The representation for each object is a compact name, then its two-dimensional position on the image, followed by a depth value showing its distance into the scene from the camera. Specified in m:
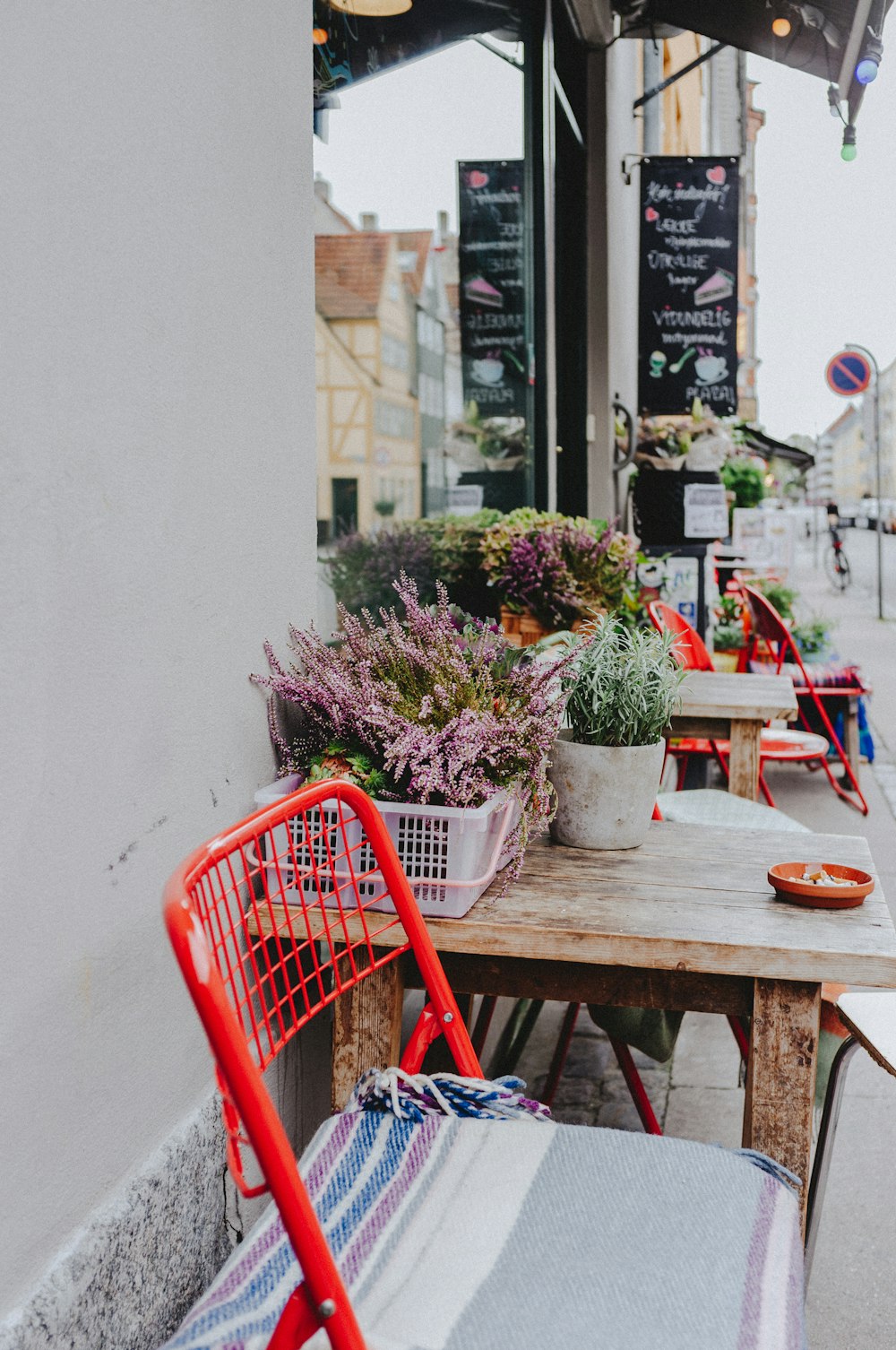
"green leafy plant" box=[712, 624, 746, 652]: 7.80
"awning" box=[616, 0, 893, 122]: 5.32
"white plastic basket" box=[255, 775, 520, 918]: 1.88
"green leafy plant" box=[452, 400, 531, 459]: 4.44
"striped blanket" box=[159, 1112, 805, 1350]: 1.22
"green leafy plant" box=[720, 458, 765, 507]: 10.04
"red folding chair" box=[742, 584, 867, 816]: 6.12
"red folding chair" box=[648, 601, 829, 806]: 4.73
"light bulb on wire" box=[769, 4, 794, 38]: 5.37
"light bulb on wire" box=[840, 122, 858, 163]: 6.16
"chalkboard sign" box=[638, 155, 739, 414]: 7.14
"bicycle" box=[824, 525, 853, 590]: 20.28
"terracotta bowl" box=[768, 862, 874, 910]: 1.93
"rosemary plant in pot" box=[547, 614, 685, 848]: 2.23
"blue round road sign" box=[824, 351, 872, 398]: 13.51
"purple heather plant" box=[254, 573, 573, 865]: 1.91
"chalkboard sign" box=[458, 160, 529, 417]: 4.45
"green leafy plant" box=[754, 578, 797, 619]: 8.55
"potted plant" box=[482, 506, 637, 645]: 3.67
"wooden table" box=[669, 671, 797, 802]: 3.98
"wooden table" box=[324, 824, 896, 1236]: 1.79
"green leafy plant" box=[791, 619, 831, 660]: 7.72
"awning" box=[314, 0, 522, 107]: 3.22
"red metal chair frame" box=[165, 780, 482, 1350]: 1.09
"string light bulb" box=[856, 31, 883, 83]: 5.35
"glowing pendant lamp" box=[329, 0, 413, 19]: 3.35
